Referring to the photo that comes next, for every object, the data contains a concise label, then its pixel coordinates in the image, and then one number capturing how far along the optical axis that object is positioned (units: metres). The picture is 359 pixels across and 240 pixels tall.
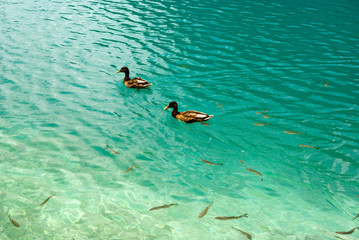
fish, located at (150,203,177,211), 6.64
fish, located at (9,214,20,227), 5.69
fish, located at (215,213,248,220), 6.54
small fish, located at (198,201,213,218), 6.58
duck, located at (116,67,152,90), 11.49
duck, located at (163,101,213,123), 9.59
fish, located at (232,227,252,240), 6.11
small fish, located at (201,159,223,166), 8.18
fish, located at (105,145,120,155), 8.26
